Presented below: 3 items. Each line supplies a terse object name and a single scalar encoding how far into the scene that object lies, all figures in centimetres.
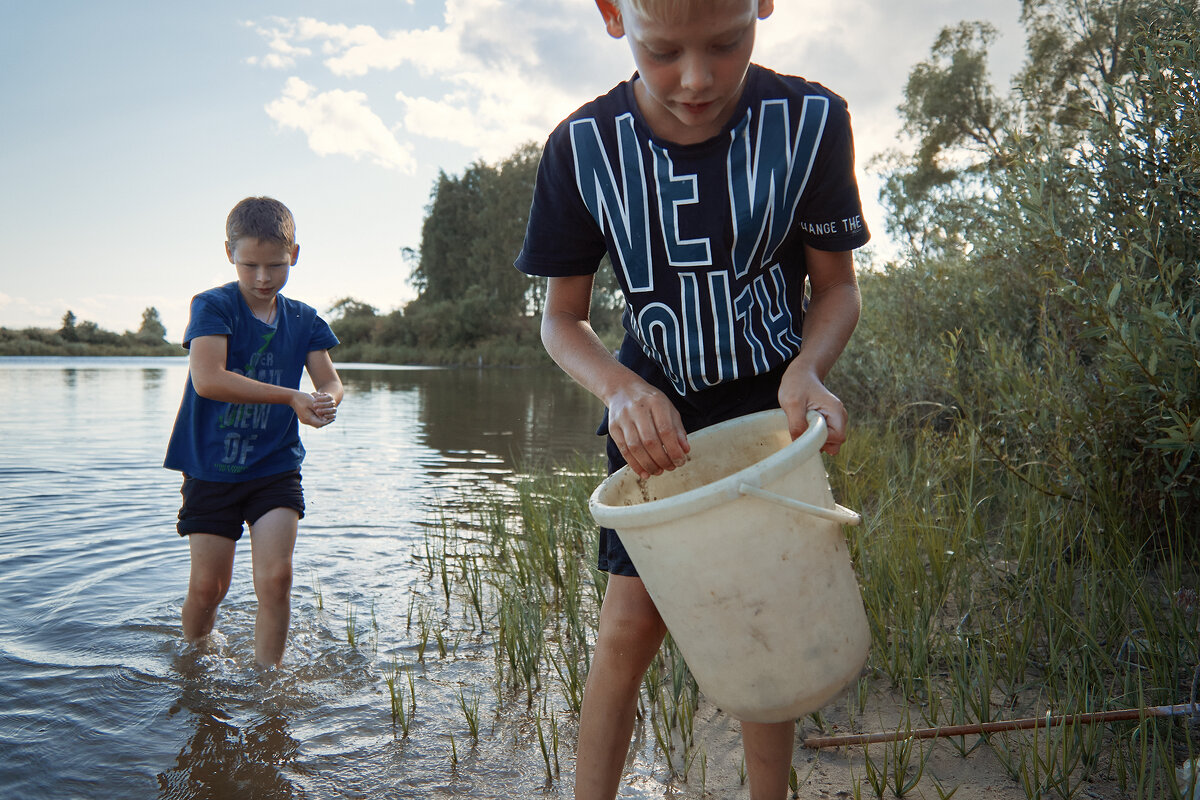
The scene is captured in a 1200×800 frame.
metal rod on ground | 181
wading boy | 288
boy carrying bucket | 163
